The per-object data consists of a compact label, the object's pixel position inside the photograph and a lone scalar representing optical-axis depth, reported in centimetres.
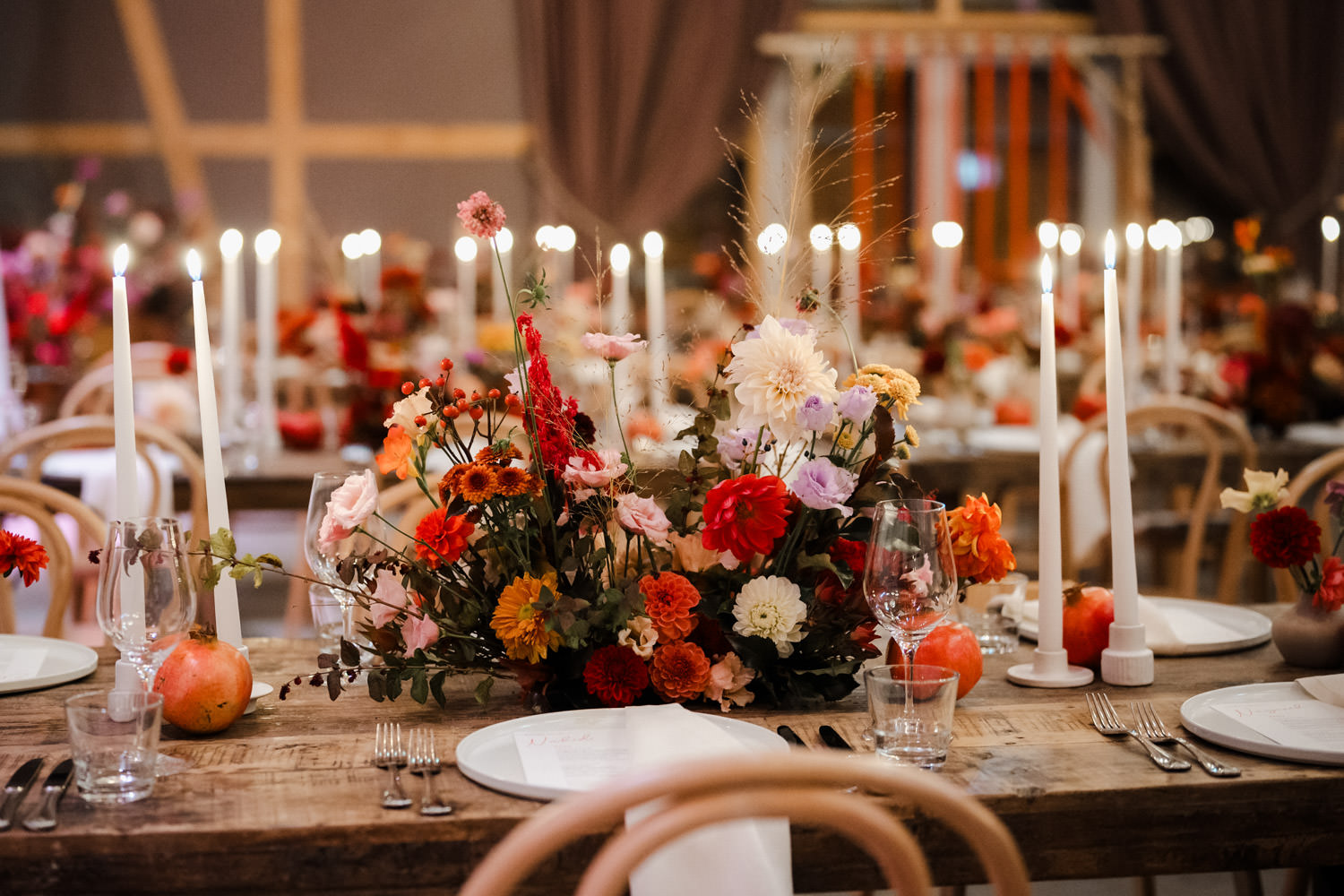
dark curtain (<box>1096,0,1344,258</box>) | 605
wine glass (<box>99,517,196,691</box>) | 116
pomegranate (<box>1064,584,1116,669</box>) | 142
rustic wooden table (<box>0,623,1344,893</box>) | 97
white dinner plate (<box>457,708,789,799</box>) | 105
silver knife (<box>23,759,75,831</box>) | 98
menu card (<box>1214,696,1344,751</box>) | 114
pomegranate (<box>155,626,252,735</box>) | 120
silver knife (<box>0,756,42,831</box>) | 99
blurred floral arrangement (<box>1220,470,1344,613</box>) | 140
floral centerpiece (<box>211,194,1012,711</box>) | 122
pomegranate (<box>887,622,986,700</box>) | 130
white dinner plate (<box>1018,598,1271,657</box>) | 149
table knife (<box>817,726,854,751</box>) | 117
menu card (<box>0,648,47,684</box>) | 138
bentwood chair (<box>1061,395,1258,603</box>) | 246
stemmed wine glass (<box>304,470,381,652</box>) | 135
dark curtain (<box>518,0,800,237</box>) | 574
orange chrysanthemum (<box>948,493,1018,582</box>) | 128
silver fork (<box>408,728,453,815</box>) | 101
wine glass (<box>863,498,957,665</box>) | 116
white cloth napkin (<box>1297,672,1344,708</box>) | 126
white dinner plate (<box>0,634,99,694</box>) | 136
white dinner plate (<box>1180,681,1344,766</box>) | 111
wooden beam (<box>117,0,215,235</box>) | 555
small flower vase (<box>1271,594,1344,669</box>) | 141
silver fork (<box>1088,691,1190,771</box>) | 111
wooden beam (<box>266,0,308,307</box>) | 564
